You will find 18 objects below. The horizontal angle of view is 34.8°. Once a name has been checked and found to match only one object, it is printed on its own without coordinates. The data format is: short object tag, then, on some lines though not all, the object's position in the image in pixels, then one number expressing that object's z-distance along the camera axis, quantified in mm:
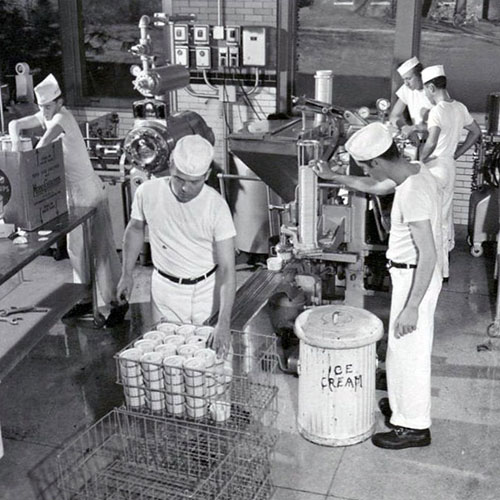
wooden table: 4410
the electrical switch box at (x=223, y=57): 7438
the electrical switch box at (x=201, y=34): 7363
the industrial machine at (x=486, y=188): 6828
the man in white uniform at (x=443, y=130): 6148
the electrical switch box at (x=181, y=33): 7445
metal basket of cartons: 2971
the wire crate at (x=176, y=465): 3043
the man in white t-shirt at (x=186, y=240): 3498
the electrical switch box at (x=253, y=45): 7293
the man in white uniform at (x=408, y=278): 3676
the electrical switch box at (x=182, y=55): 7531
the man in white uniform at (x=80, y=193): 5453
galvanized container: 3994
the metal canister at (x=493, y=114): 6754
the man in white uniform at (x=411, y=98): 6785
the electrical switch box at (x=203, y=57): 7465
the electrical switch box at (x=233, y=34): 7320
